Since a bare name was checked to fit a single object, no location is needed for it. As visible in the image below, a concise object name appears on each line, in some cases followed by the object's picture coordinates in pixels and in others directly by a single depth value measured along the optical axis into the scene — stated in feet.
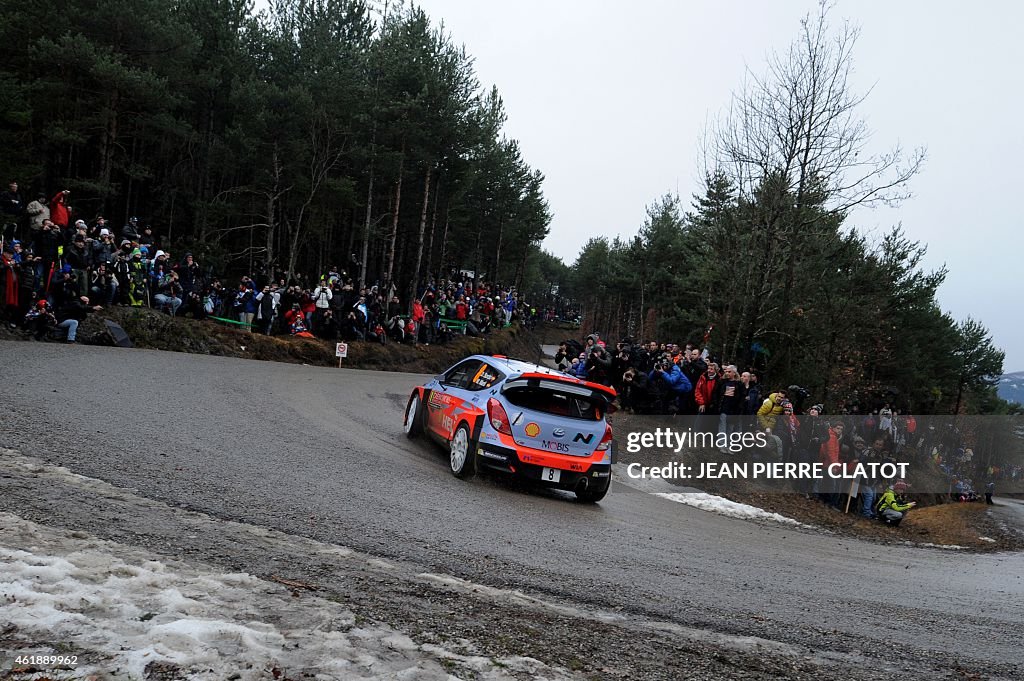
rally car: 32.24
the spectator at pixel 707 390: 53.11
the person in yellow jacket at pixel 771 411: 49.75
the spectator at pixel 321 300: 86.74
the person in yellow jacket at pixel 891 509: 48.24
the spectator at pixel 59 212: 64.99
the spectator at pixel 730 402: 51.31
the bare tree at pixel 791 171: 63.26
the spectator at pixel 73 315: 57.98
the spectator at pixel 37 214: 59.52
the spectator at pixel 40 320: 56.13
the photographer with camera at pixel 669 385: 57.77
